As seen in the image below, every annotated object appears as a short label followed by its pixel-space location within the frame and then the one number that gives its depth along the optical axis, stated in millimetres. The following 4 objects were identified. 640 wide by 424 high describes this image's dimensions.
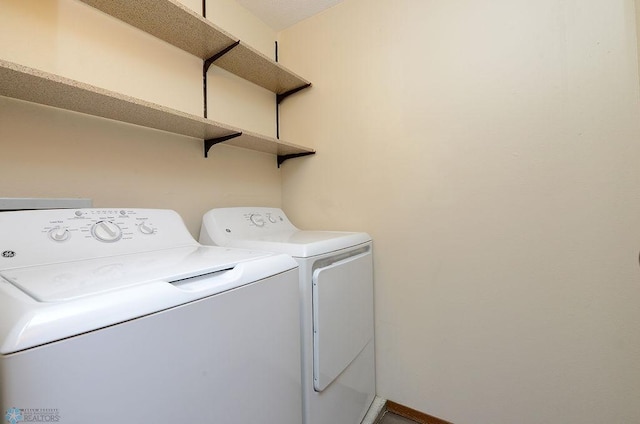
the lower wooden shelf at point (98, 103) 779
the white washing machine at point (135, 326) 394
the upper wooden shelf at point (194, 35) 1080
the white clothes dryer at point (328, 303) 1000
